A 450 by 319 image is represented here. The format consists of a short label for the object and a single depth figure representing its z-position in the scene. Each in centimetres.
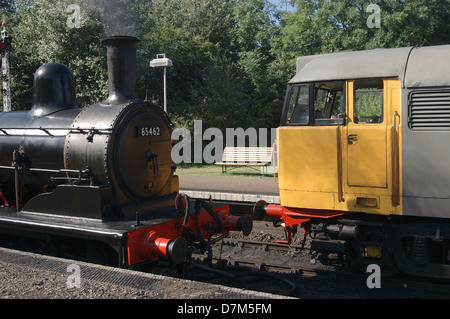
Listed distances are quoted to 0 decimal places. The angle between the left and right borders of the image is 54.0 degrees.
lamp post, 1520
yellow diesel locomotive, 541
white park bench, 1530
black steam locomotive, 558
